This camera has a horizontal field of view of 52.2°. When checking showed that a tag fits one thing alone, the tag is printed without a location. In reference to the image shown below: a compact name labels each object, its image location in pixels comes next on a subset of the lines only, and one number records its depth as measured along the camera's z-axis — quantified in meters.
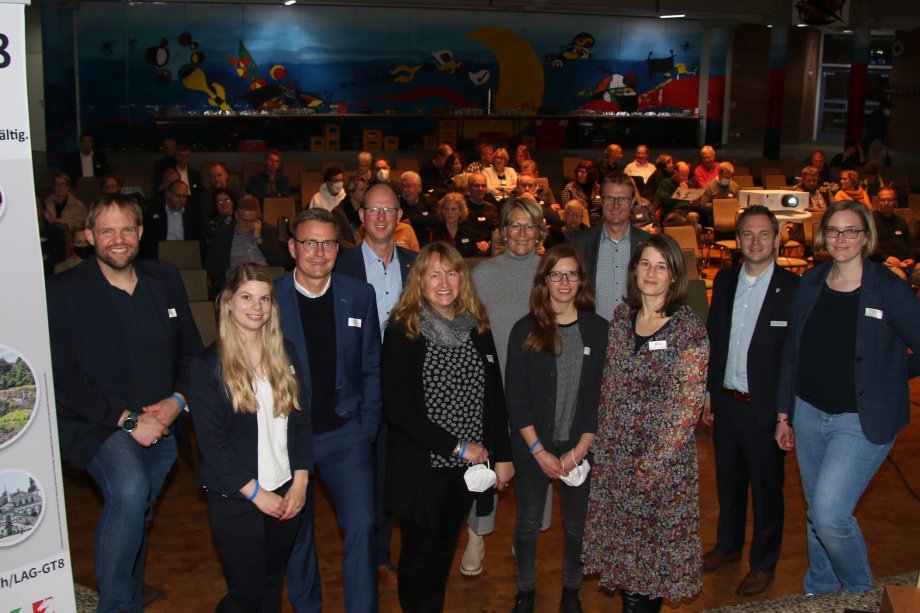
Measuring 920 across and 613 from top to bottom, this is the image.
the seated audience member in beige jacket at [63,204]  9.74
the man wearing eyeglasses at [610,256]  4.77
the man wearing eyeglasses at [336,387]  3.60
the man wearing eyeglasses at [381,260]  4.30
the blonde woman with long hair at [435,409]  3.57
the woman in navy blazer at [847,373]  3.58
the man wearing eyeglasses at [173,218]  9.52
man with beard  3.36
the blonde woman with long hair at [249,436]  3.19
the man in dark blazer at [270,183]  11.83
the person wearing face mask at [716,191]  12.28
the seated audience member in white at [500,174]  12.20
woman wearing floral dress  3.43
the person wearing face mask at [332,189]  9.87
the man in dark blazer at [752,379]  4.02
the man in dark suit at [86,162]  13.77
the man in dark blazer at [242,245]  7.82
